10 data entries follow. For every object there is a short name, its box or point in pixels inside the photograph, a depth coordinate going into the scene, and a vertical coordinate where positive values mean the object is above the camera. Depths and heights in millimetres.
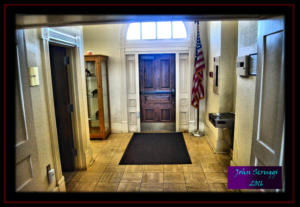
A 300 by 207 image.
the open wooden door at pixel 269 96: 1145 -124
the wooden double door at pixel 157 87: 4766 -196
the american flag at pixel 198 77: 4094 +9
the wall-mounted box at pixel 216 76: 3543 +17
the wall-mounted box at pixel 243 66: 2264 +120
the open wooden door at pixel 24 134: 1292 -323
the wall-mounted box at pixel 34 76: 1772 +52
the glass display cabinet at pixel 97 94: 4106 -279
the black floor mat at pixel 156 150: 3303 -1258
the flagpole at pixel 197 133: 4458 -1192
